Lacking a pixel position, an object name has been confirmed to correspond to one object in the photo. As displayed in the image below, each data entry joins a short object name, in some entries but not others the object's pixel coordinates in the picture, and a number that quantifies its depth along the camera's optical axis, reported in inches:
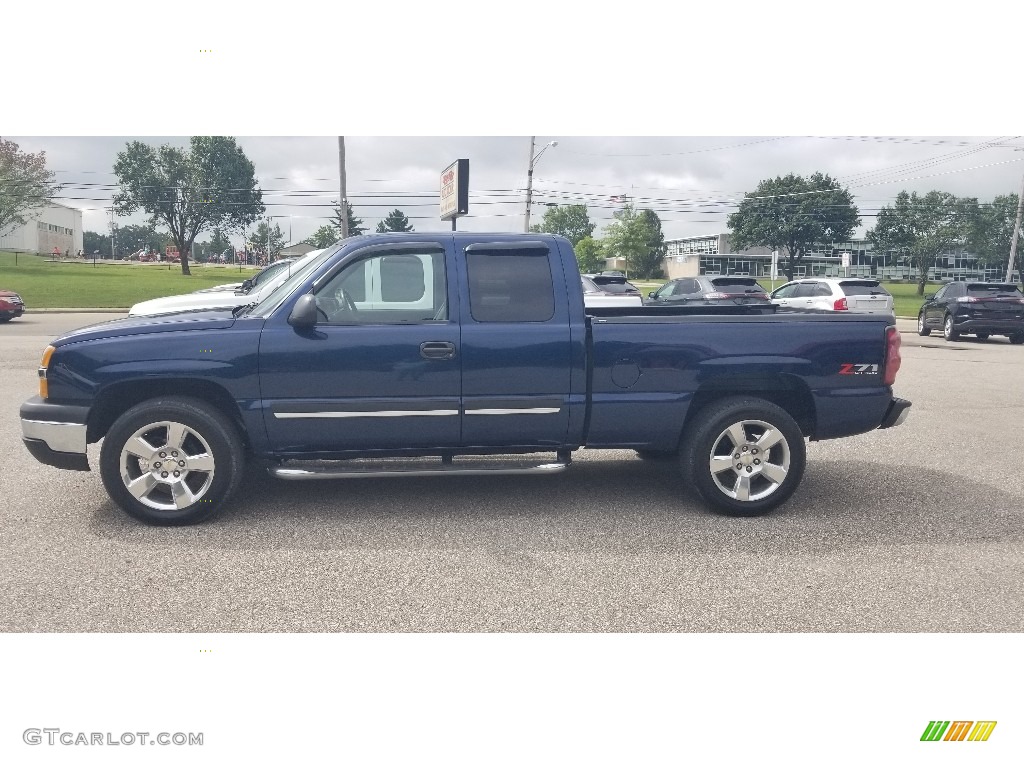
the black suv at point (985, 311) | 767.7
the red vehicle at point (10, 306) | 694.9
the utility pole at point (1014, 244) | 1041.1
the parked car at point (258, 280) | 382.3
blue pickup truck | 184.1
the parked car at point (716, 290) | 660.1
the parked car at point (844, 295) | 735.6
